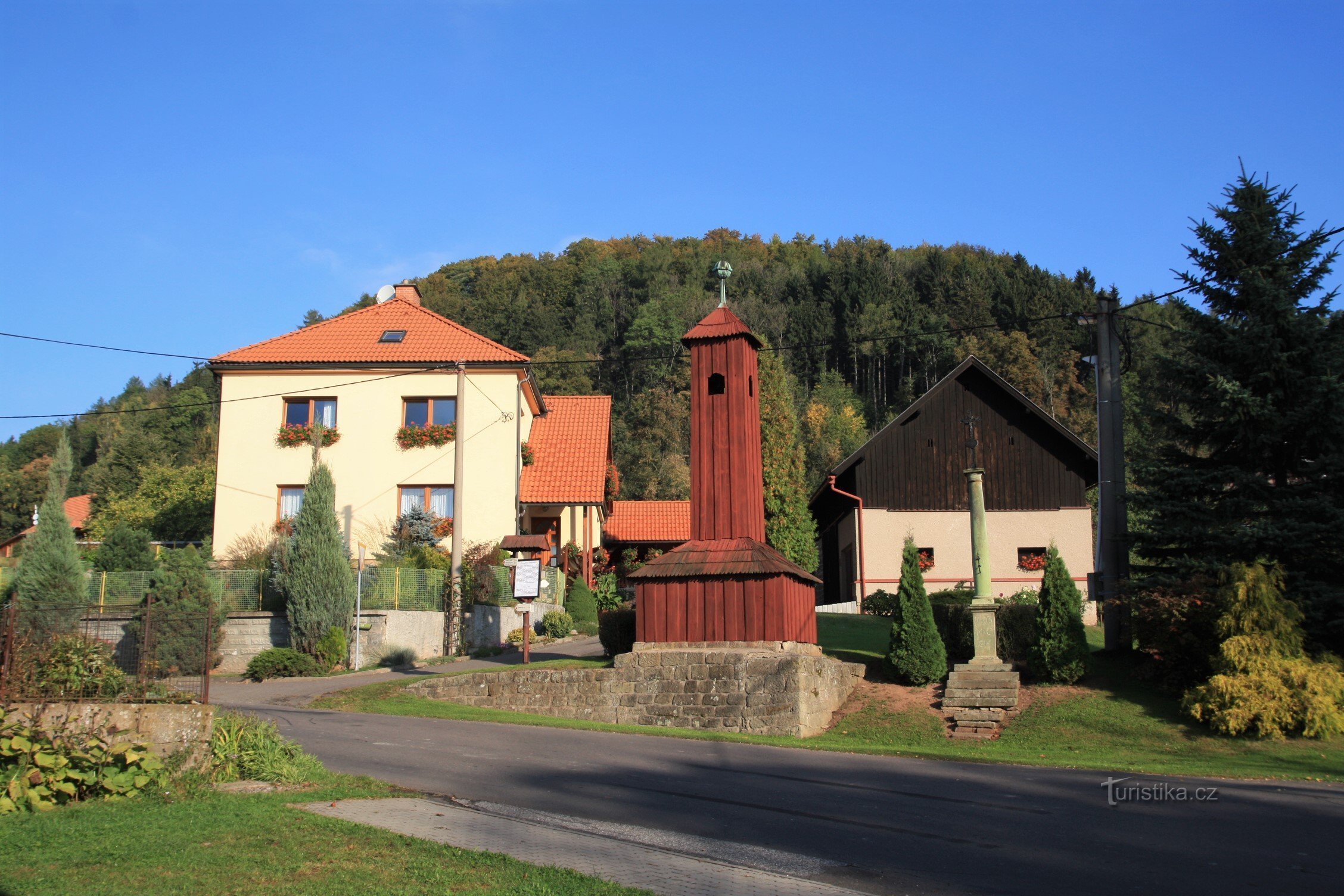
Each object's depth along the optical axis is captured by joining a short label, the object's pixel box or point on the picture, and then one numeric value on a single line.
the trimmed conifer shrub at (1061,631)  17.16
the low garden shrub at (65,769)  8.04
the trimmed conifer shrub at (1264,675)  14.45
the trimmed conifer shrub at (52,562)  22.00
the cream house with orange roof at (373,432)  30.05
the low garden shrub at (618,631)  19.47
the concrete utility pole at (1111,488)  18.98
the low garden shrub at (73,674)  9.03
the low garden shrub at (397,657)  23.16
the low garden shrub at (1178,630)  16.27
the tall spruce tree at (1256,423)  16.67
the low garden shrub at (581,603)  29.06
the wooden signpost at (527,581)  21.19
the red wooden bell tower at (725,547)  16.81
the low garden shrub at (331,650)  22.08
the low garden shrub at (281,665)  21.25
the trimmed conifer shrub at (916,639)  17.95
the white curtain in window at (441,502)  30.03
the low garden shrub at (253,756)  9.36
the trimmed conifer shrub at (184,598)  16.50
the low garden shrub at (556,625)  27.20
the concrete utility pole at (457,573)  24.23
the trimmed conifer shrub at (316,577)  22.19
